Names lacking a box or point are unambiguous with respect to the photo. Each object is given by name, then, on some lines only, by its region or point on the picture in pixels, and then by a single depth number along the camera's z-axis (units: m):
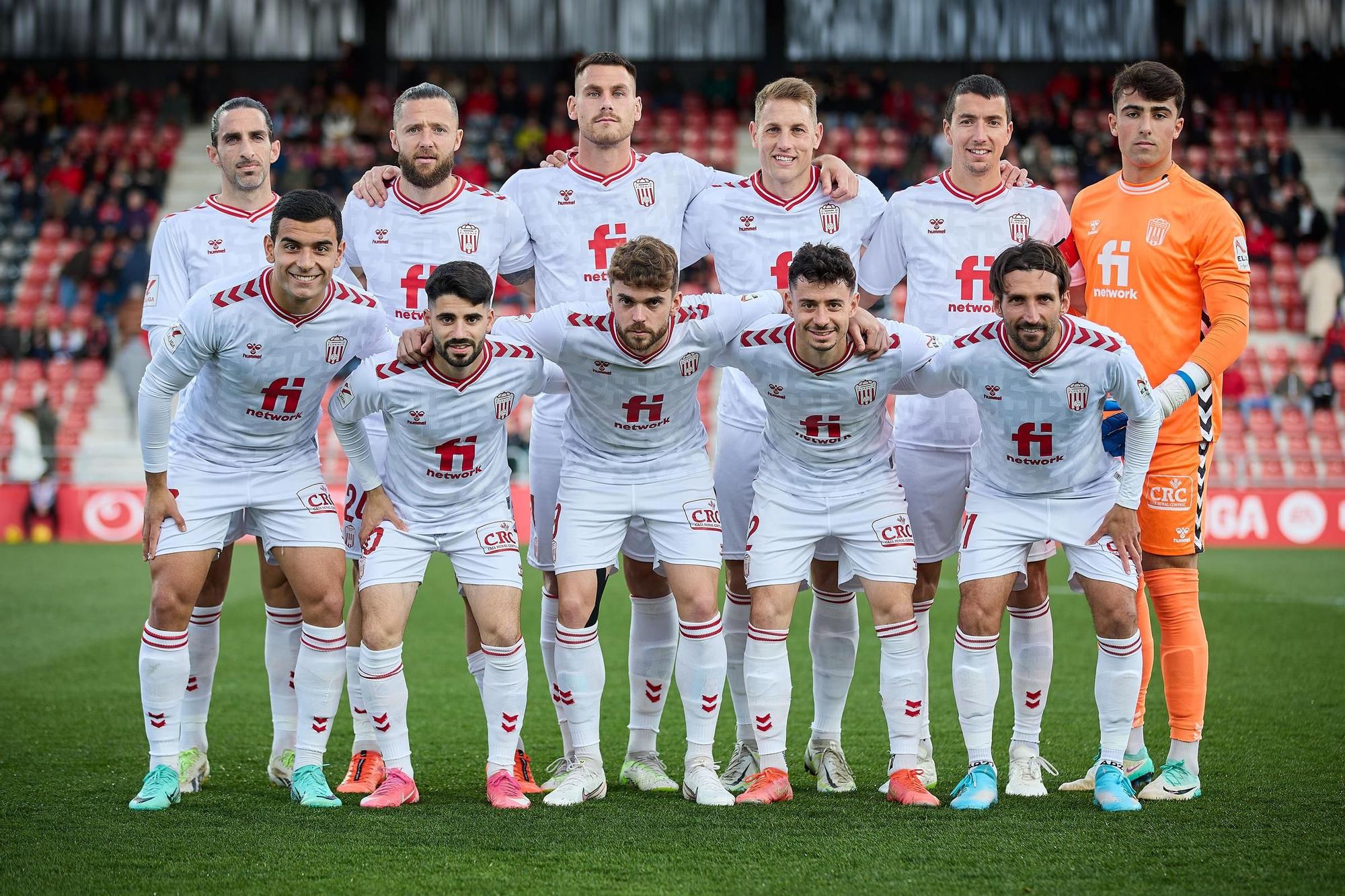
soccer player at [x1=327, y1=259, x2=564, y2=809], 10.60
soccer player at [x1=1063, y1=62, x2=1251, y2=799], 10.86
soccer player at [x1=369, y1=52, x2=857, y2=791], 11.69
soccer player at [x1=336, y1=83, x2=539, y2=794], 11.84
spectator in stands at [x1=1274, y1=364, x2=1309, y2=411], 34.72
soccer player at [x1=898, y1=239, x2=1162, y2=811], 10.27
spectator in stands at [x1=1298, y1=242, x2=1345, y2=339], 38.44
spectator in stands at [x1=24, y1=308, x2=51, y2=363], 38.41
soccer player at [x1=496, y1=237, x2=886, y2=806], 10.80
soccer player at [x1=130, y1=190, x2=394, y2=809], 10.55
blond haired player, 11.78
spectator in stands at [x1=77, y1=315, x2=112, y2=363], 39.16
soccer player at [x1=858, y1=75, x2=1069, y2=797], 11.65
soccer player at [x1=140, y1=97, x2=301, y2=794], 11.60
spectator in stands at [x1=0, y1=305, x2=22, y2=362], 38.50
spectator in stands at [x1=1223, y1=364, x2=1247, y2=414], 34.91
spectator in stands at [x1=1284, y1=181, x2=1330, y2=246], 40.69
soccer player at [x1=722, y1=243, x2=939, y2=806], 10.73
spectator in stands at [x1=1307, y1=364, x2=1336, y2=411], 34.41
